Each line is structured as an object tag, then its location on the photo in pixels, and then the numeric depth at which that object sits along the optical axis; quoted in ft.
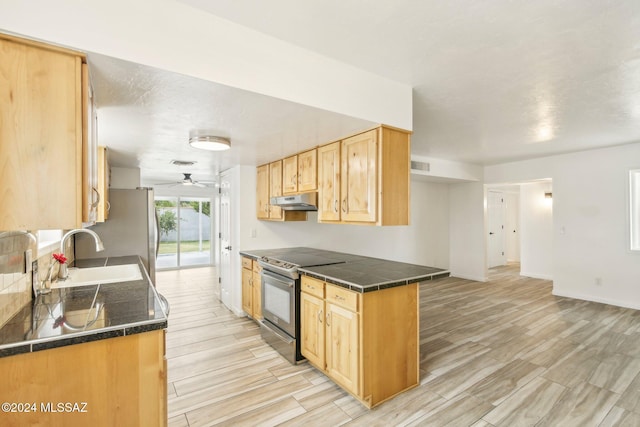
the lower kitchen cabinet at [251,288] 11.88
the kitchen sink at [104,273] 8.49
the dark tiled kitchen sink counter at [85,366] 3.82
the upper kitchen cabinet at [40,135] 3.69
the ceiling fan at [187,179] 17.84
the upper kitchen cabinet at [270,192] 12.56
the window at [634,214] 14.35
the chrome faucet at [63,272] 7.54
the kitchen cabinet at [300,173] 10.11
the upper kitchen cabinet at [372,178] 7.44
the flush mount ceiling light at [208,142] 8.75
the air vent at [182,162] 13.01
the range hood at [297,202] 9.99
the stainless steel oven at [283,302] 9.23
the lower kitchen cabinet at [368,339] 7.04
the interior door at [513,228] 27.66
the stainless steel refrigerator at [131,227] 12.53
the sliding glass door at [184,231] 25.67
